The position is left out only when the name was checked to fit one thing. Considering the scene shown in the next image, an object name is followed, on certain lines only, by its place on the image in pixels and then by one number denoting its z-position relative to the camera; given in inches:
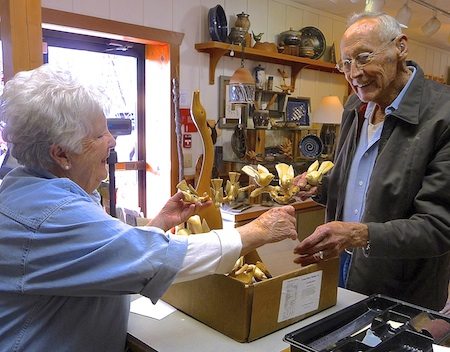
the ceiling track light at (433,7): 153.6
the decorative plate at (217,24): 133.2
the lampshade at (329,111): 165.5
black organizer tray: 37.1
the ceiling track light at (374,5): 120.0
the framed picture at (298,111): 168.2
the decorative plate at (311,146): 154.1
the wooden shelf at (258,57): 132.5
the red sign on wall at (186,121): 133.6
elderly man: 50.0
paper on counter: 46.6
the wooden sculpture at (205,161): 51.8
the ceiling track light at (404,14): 138.5
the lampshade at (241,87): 125.0
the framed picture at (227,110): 143.3
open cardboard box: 40.7
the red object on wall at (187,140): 134.8
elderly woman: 33.3
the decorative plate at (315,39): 167.0
